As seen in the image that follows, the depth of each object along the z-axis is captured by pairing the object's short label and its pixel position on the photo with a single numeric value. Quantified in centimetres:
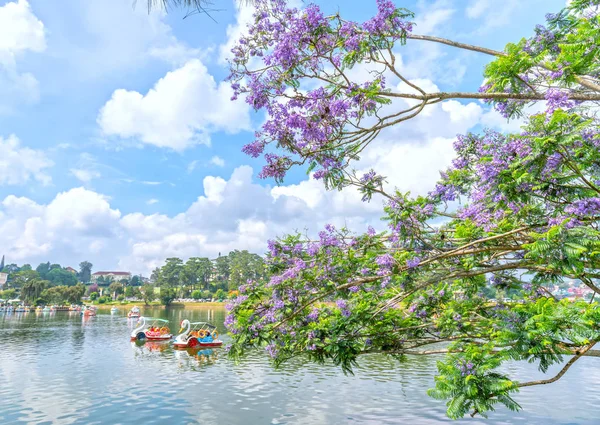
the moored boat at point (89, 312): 5997
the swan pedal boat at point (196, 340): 2595
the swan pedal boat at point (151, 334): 2955
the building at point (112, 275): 15462
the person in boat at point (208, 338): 2602
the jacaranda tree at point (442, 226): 484
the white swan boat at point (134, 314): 5331
